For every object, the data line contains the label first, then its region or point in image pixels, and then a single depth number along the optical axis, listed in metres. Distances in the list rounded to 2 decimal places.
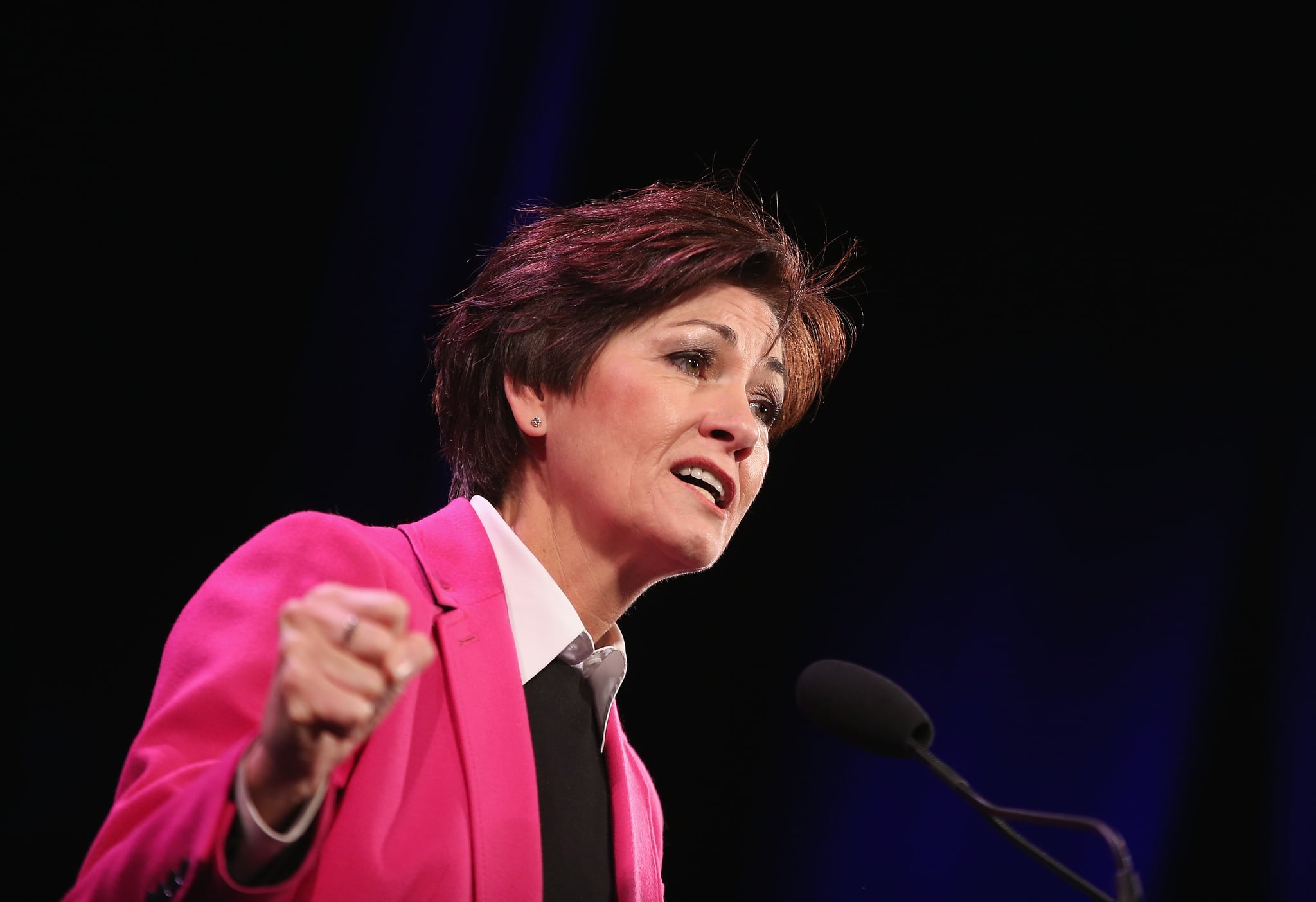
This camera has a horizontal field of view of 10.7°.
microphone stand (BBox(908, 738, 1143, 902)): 3.21
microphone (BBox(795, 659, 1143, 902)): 3.25
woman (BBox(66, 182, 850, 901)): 3.16
